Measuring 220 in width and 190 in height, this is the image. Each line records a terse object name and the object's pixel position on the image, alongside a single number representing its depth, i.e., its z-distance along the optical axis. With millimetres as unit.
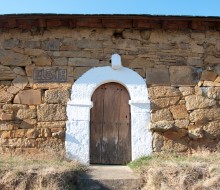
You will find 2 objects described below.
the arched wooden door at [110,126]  6422
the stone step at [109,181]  4477
